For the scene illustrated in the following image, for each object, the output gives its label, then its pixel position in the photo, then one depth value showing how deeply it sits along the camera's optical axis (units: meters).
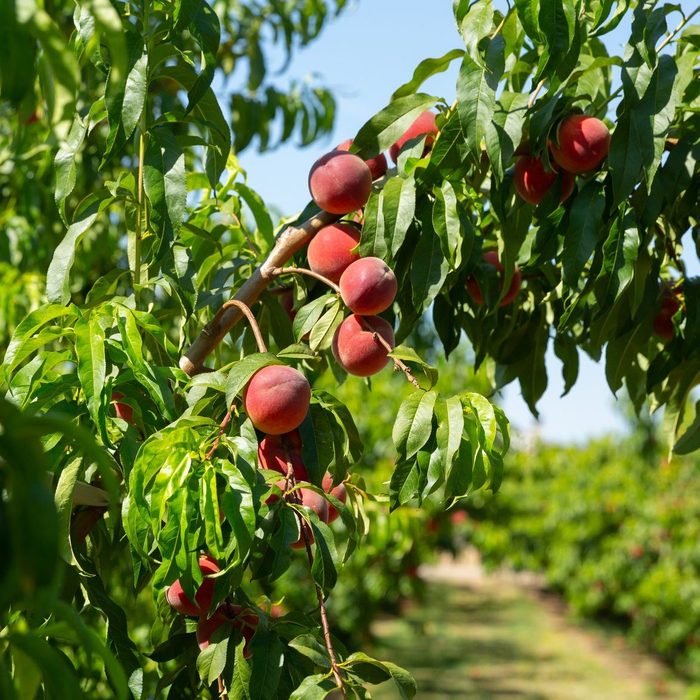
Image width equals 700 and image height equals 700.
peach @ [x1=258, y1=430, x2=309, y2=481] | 1.15
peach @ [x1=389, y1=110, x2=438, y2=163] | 1.35
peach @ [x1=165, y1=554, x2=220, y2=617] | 1.07
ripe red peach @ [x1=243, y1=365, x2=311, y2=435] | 1.05
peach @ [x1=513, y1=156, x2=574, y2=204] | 1.34
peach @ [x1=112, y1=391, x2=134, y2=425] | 1.18
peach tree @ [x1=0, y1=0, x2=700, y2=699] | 1.02
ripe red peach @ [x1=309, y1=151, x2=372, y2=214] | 1.23
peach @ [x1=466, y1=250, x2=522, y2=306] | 1.46
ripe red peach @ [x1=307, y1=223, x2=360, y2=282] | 1.24
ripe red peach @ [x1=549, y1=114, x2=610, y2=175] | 1.27
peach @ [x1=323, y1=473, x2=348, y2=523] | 1.25
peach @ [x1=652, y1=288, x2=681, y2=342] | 1.55
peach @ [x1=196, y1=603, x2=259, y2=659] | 1.08
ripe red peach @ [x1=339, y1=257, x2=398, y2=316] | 1.14
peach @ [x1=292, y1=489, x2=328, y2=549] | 1.12
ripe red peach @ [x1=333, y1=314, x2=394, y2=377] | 1.17
